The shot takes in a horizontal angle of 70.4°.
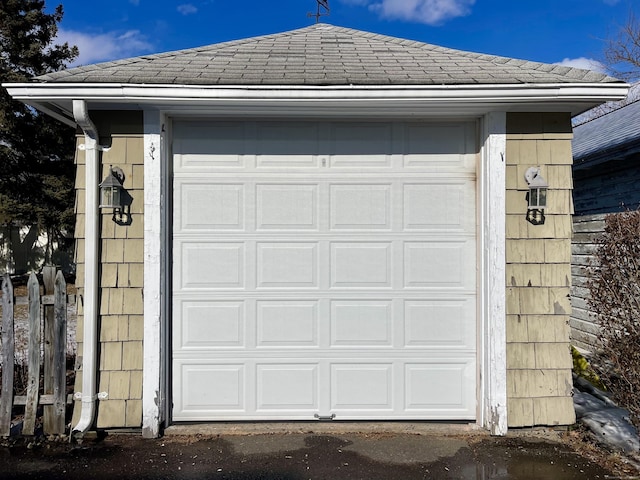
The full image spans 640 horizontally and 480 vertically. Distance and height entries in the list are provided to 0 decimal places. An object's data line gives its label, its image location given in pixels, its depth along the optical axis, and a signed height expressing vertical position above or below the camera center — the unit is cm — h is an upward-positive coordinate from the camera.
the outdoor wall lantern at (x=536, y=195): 354 +52
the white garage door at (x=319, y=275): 377 -12
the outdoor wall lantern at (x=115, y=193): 347 +52
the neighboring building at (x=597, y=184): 539 +118
